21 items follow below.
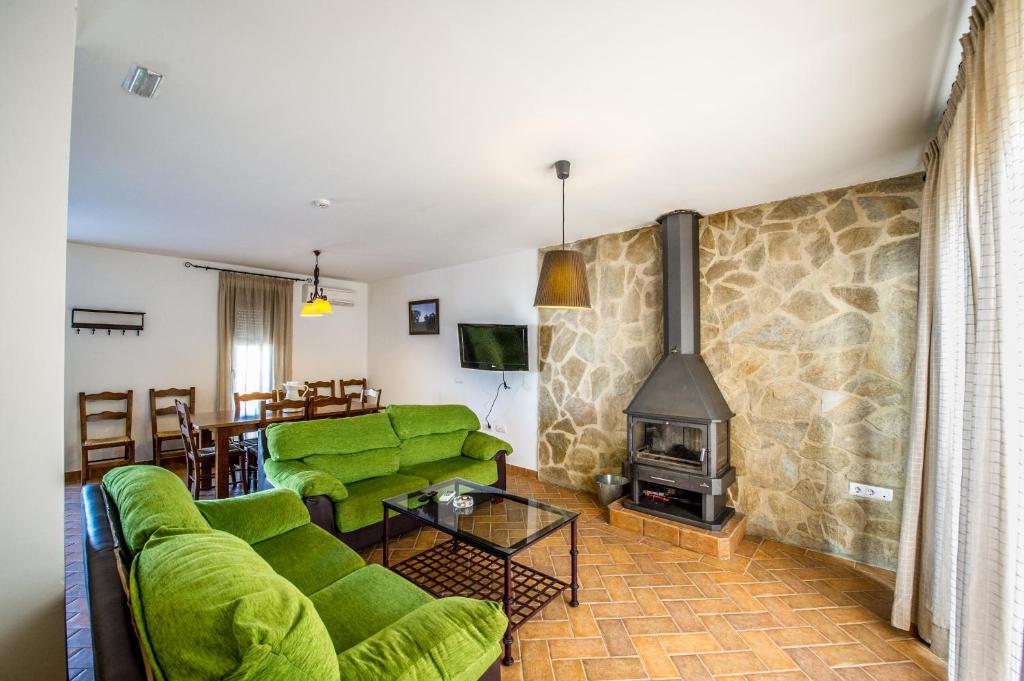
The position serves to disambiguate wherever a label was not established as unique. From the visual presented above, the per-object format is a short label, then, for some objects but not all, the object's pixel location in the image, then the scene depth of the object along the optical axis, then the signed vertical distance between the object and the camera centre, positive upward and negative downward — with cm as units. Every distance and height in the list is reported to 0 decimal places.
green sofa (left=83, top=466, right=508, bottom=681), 75 -60
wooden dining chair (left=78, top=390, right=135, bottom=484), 381 -101
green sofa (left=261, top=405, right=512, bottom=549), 245 -87
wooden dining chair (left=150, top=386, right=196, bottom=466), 398 -87
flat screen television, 412 -8
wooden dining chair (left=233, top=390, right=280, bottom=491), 364 -98
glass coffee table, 195 -98
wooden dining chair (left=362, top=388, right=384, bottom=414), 440 -77
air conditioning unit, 582 +60
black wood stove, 278 -54
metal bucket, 341 -123
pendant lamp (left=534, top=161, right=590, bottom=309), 228 +33
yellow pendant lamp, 409 +29
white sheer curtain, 112 -4
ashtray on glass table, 237 -96
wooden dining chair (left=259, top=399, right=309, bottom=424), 358 -69
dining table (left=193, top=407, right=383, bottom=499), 321 -76
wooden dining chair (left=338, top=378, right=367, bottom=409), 582 -70
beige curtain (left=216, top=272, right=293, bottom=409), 494 +1
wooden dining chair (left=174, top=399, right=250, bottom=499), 335 -107
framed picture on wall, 526 +27
